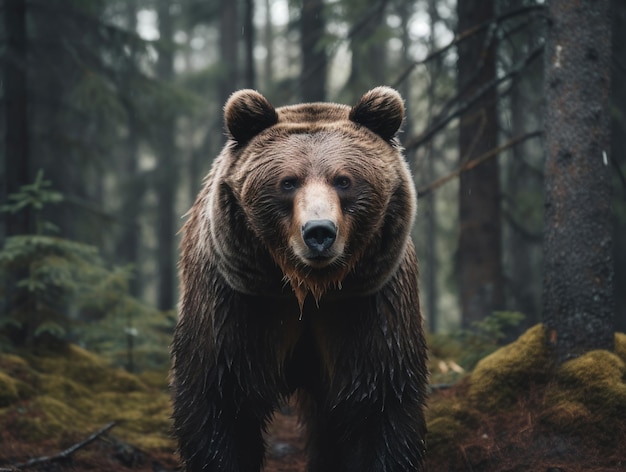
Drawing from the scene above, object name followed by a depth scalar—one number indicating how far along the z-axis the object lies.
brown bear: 3.62
